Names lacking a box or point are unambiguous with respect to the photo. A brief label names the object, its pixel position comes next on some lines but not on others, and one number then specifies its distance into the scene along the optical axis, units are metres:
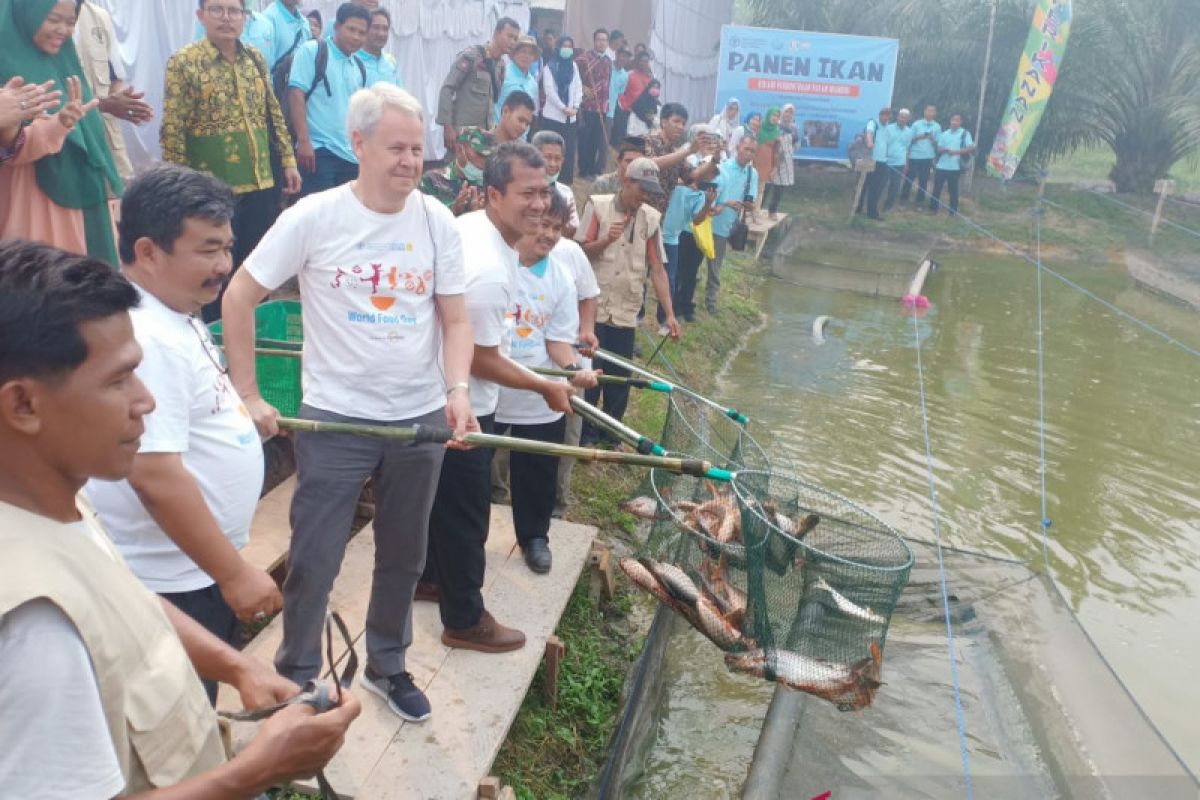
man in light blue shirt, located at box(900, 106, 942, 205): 19.73
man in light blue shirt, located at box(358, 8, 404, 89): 6.67
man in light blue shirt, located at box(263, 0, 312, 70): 6.58
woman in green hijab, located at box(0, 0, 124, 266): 4.02
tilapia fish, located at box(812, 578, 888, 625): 3.64
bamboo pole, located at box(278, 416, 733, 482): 2.80
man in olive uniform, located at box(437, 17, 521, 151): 8.09
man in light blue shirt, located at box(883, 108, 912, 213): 19.20
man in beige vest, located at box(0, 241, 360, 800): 1.17
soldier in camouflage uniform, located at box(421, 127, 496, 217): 6.20
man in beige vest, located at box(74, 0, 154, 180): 4.89
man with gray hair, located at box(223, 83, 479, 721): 2.88
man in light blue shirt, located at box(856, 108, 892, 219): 19.27
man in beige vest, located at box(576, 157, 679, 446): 6.25
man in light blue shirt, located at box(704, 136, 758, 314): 10.66
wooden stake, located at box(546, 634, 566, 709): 4.02
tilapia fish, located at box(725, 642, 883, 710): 3.56
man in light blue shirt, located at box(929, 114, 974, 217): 19.95
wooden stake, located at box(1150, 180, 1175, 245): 19.18
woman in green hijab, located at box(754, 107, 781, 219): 16.17
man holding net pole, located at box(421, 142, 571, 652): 3.61
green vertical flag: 18.43
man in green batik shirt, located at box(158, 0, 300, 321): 5.19
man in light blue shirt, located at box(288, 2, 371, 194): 6.27
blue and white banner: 19.73
